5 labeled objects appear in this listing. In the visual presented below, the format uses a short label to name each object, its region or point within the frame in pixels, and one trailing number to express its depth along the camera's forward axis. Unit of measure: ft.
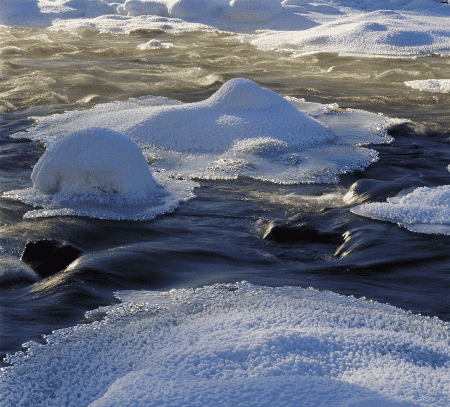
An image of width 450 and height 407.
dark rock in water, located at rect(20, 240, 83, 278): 19.30
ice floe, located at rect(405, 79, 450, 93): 51.06
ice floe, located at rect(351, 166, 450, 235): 22.59
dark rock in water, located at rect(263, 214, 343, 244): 22.36
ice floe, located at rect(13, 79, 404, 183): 30.27
